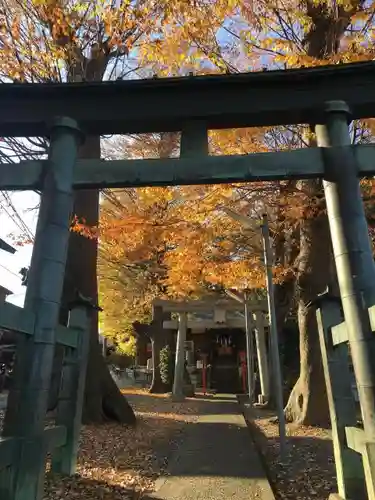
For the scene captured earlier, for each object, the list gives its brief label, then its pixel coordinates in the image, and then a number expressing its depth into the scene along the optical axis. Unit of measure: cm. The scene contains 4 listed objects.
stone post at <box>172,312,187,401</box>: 1780
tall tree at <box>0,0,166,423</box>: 919
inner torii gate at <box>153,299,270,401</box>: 1704
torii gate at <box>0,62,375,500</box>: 388
